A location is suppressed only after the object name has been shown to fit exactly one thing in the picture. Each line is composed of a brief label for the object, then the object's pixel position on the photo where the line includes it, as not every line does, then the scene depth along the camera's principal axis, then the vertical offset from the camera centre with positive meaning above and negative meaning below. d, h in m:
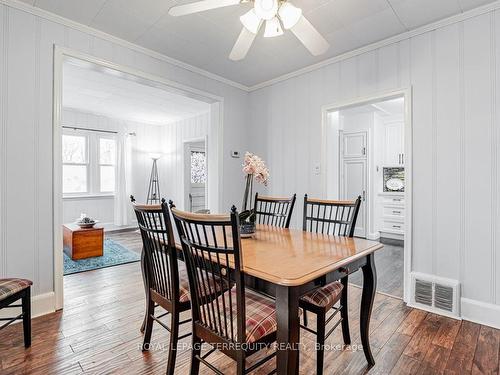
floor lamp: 6.76 +0.05
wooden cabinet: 3.97 -0.81
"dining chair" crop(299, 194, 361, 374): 1.58 -0.66
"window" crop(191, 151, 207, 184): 6.73 +0.49
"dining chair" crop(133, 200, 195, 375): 1.57 -0.46
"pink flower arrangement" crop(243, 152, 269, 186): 1.93 +0.13
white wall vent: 2.40 -0.95
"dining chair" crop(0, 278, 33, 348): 1.85 -0.74
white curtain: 6.22 +0.18
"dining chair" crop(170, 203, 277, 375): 1.18 -0.60
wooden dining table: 1.15 -0.37
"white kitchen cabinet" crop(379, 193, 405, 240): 5.32 -0.53
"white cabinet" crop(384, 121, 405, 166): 5.52 +0.90
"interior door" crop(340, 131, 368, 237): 5.52 +0.36
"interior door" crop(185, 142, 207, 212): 6.55 +0.29
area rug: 3.63 -1.05
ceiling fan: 1.68 +1.07
